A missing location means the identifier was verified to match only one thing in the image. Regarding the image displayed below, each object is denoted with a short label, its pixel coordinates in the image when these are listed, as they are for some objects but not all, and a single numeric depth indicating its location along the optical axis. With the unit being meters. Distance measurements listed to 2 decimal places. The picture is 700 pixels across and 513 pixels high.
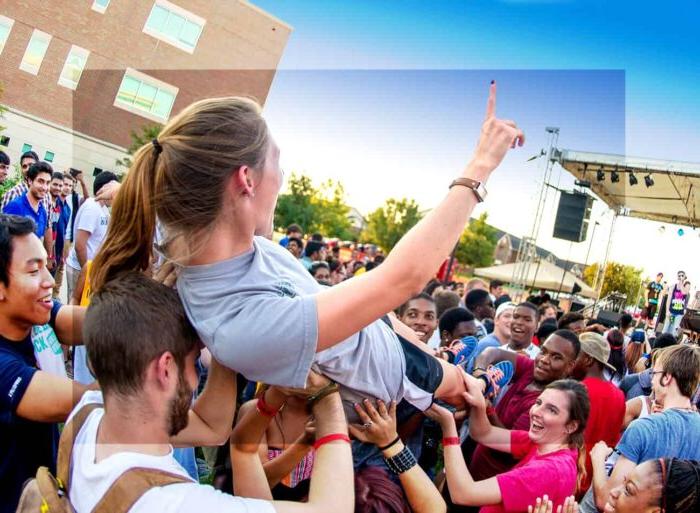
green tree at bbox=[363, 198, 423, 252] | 47.53
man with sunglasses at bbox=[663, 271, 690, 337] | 15.80
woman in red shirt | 2.48
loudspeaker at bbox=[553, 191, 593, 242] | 14.19
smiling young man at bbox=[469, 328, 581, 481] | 3.27
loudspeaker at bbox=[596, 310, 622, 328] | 12.90
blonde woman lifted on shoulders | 1.28
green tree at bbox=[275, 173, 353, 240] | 29.50
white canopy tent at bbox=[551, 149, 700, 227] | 11.52
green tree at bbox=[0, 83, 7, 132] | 10.12
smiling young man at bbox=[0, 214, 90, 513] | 1.67
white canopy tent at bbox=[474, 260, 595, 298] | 22.55
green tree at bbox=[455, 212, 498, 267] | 53.69
